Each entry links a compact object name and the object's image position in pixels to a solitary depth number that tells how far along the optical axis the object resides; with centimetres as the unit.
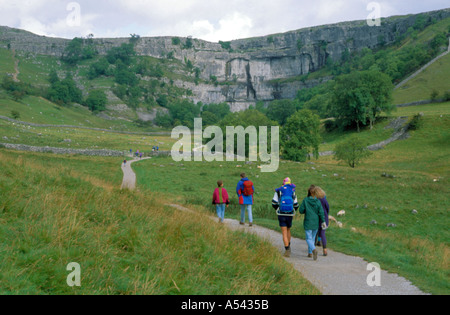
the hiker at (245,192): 1391
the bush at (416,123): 6438
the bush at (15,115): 7219
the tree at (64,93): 11931
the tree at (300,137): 5234
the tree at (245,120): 7598
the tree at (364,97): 7575
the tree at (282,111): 14262
